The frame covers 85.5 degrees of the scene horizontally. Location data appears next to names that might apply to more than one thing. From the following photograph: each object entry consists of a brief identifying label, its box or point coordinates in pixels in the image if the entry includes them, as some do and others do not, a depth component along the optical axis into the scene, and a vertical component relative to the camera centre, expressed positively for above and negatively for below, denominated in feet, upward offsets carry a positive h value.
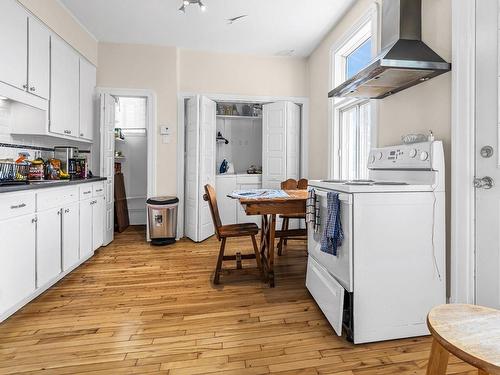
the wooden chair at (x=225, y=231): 8.21 -1.45
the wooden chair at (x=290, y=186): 12.01 -0.05
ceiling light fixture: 9.63 +6.54
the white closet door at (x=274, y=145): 14.69 +2.19
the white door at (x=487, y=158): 5.06 +0.57
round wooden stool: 2.40 -1.49
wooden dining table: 7.43 -0.65
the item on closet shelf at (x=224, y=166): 16.38 +1.11
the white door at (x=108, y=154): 12.35 +1.38
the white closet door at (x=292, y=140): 14.70 +2.47
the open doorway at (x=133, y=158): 13.41 +1.53
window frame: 8.68 +4.67
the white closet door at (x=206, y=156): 13.11 +1.43
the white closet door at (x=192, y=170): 13.03 +0.73
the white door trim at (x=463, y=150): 5.43 +0.75
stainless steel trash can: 12.58 -1.63
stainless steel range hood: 5.83 +2.75
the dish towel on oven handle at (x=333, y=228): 5.58 -0.89
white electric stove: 5.33 -1.45
